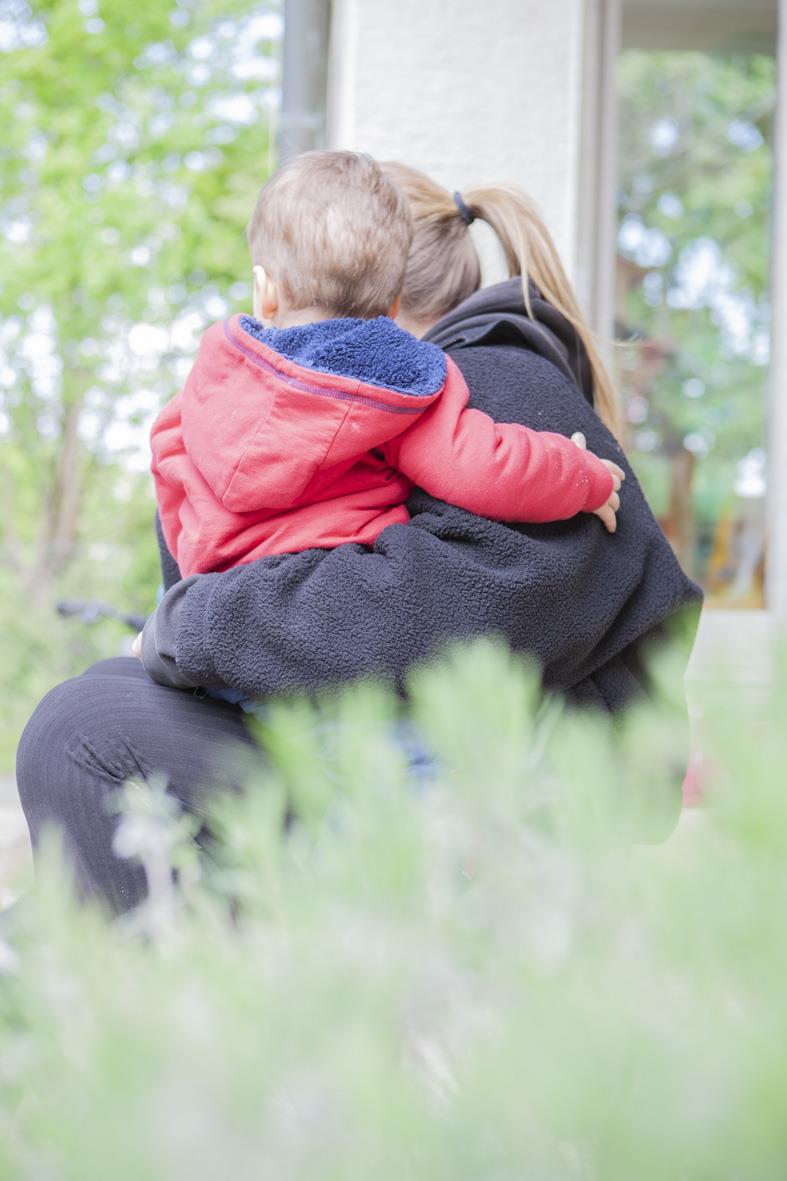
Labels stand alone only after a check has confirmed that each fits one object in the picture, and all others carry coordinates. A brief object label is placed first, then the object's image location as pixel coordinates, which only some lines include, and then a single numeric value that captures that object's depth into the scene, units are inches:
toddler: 61.6
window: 223.6
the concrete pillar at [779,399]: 154.6
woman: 59.7
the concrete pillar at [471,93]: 120.7
